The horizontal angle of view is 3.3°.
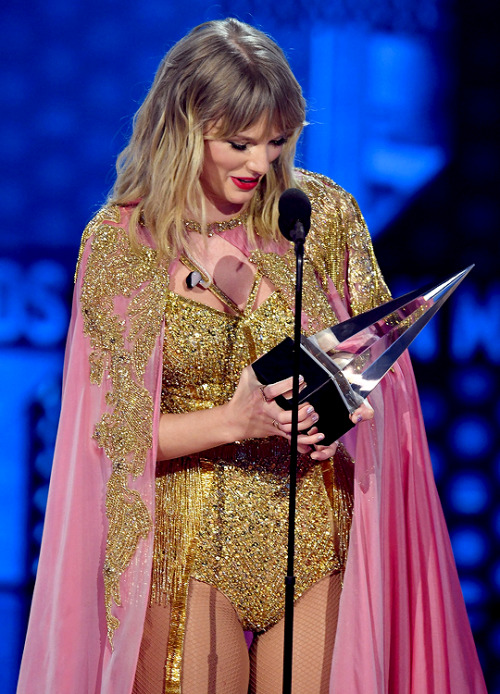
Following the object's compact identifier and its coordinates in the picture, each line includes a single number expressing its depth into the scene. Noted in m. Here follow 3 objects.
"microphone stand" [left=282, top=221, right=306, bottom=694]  10.83
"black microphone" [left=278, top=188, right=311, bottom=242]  10.86
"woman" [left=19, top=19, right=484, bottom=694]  11.08
